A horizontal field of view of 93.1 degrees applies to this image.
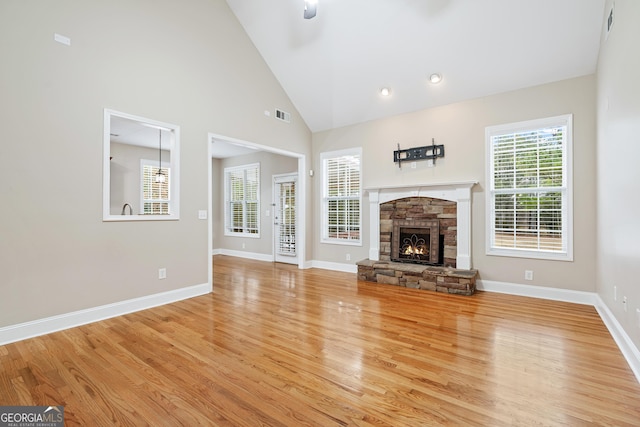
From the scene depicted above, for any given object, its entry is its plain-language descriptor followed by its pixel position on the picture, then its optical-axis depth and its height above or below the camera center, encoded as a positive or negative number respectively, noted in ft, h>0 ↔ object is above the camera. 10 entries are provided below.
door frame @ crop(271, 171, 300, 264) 24.17 +0.90
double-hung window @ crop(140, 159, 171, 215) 23.53 +1.99
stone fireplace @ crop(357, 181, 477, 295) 15.34 -1.21
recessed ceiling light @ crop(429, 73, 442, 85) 15.24 +7.01
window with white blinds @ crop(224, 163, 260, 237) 25.96 +1.34
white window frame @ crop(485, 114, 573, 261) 13.34 +1.25
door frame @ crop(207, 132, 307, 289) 20.90 +0.58
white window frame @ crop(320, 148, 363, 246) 19.67 +1.22
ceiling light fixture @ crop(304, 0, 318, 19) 11.35 +7.89
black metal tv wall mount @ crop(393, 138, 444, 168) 16.62 +3.57
